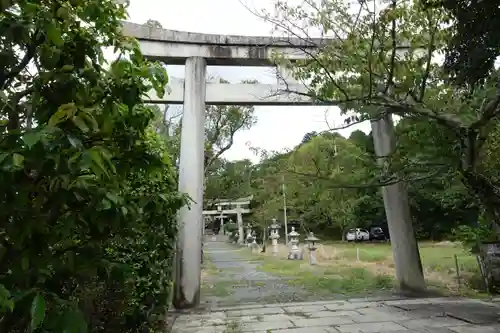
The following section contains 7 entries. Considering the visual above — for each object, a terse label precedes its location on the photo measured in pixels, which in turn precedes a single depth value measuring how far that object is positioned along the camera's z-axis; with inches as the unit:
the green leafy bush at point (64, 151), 42.5
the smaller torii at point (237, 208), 957.1
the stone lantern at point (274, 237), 684.9
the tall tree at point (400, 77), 128.5
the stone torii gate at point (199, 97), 225.5
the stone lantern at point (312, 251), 477.4
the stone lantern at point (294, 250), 558.9
